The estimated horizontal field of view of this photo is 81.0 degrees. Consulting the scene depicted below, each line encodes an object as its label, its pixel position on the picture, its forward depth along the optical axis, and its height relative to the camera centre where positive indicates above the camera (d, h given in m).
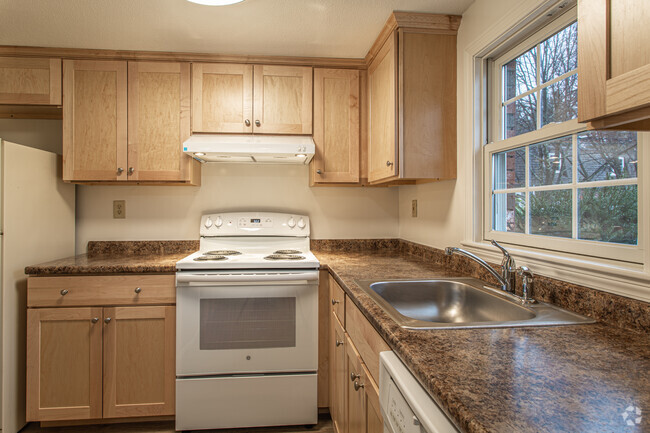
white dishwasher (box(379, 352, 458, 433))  0.68 -0.37
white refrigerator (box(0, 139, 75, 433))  1.88 -0.12
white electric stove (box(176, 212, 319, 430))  1.99 -0.66
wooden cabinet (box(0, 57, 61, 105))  2.20 +0.80
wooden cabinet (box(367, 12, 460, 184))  1.89 +0.61
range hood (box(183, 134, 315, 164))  2.13 +0.40
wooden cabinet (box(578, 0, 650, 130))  0.61 +0.27
